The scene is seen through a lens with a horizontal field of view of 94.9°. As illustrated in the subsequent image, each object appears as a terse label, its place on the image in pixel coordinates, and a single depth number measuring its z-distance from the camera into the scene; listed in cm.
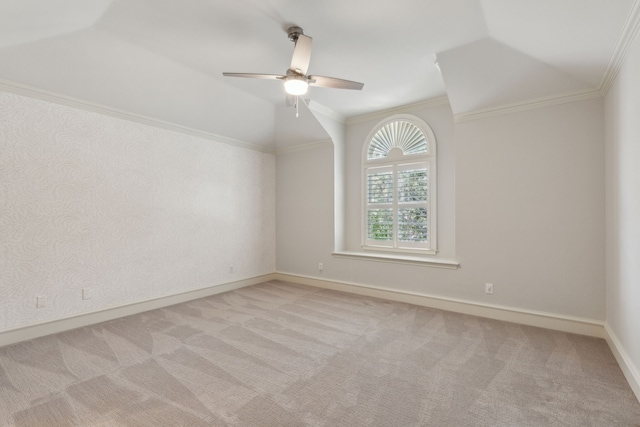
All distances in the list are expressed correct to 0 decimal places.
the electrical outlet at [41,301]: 299
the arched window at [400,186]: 433
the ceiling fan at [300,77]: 239
